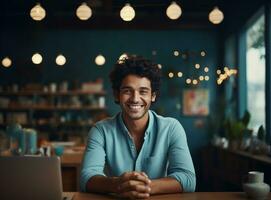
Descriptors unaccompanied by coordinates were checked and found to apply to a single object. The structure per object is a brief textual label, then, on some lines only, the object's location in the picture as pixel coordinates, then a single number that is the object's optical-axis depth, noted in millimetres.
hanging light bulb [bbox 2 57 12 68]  8070
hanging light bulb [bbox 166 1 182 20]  5180
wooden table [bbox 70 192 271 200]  1982
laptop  1900
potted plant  6434
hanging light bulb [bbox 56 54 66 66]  7247
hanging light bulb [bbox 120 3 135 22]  4965
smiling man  2275
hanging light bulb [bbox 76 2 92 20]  5230
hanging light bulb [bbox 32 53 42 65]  6741
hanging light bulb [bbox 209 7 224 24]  5312
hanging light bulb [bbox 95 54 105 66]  8155
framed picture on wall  9180
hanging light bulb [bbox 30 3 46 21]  5207
